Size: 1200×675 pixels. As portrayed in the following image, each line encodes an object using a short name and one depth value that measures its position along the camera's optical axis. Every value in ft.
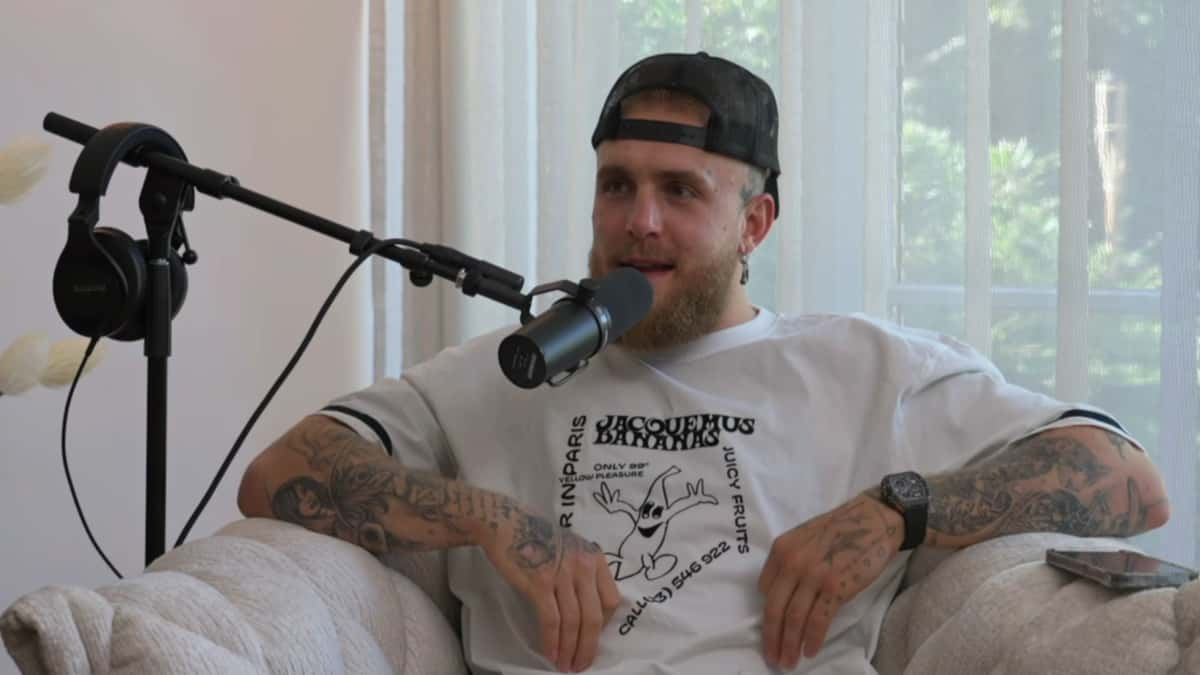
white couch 10.69
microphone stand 11.38
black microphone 11.13
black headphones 11.48
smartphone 10.89
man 11.90
